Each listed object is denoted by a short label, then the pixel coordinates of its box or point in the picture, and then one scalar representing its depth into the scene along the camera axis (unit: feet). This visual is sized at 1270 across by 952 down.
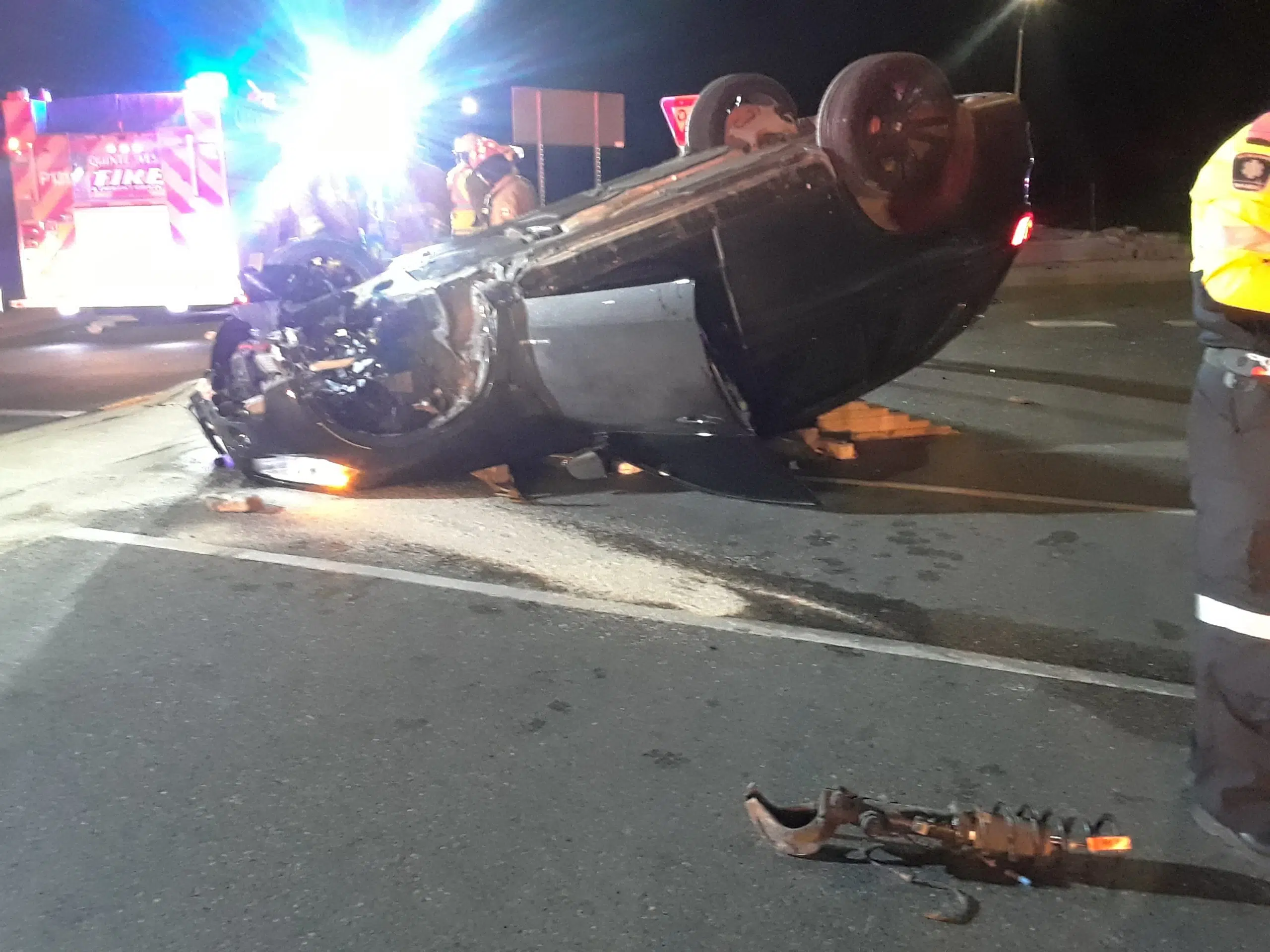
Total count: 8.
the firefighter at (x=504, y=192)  24.53
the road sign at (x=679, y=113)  28.37
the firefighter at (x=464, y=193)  26.55
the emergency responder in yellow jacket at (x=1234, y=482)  7.39
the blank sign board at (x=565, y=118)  37.55
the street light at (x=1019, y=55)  65.41
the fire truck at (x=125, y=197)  37.65
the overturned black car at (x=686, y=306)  14.05
